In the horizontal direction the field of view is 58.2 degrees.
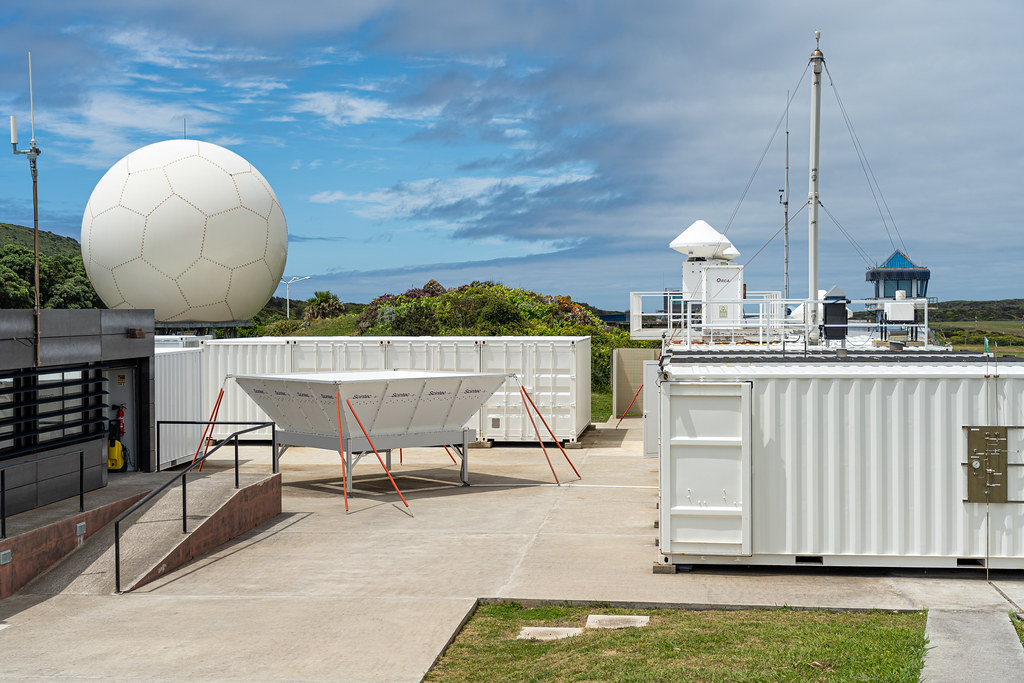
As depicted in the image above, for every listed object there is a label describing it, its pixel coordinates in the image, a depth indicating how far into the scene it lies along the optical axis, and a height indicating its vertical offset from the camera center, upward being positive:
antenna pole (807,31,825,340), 23.89 +3.77
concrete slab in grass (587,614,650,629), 8.74 -2.74
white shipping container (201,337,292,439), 23.38 -0.69
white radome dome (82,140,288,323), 28.83 +3.28
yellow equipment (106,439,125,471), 14.84 -1.95
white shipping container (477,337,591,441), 22.41 -1.19
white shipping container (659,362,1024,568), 10.15 -1.44
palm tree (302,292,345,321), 61.41 +1.99
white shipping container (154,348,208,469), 17.62 -1.26
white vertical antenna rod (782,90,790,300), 34.88 +3.68
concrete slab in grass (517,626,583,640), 8.44 -2.75
